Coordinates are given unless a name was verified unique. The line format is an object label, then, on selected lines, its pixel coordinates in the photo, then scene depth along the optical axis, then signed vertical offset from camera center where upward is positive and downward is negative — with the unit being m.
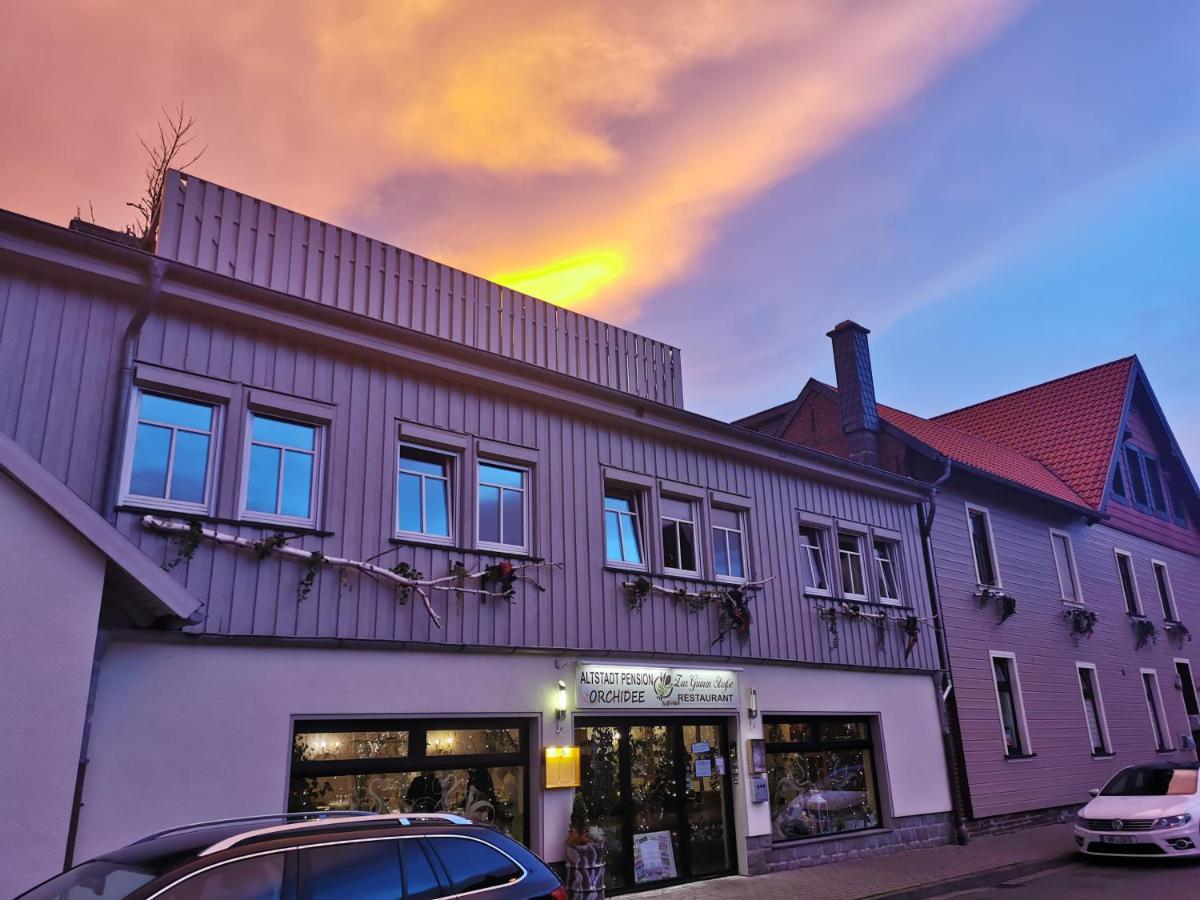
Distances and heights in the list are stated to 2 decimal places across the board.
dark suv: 4.42 -0.54
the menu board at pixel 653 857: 11.67 -1.42
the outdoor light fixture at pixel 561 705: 11.12 +0.48
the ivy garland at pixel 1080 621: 20.66 +2.29
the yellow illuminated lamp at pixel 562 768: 10.70 -0.25
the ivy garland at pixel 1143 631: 22.91 +2.24
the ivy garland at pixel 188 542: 8.61 +1.97
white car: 13.16 -1.29
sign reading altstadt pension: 11.43 +0.69
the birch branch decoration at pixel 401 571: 8.69 +1.92
